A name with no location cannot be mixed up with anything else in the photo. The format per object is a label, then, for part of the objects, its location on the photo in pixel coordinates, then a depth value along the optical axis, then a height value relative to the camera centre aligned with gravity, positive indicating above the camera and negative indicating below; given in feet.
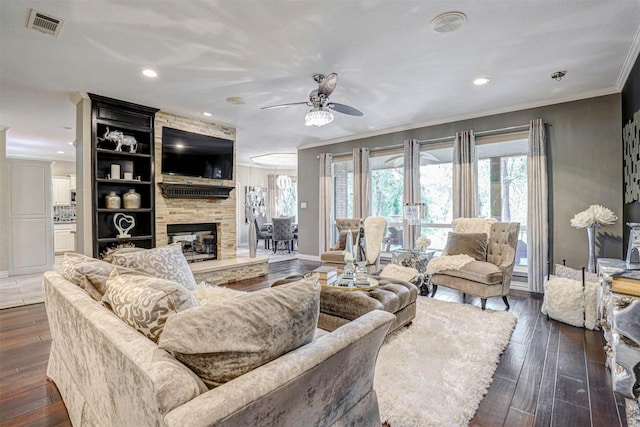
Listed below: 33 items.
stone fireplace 15.25 +0.35
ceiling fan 10.10 +3.95
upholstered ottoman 7.55 -2.35
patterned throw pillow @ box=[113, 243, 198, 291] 7.14 -1.21
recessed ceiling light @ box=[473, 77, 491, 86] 11.45 +5.03
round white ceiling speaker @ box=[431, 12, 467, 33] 7.67 +4.96
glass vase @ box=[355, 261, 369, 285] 8.76 -1.86
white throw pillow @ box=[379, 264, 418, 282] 12.77 -2.58
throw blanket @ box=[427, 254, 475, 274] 11.53 -1.98
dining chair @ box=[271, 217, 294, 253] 25.71 -1.47
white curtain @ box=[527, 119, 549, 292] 13.80 +0.22
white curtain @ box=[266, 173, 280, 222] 33.17 +1.84
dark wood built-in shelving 13.20 +2.29
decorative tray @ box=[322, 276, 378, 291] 8.20 -2.04
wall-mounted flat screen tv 15.51 +3.21
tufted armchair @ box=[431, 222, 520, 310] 10.73 -2.16
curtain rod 14.68 +4.04
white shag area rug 5.50 -3.59
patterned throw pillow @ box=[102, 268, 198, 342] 3.46 -1.08
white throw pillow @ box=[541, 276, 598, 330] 9.55 -2.98
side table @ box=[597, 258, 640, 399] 4.79 -2.17
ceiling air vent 7.58 +4.97
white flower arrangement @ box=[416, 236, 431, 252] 13.49 -1.39
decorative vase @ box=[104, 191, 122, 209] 13.79 +0.60
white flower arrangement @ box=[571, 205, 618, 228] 11.76 -0.29
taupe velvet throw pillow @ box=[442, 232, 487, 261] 12.28 -1.41
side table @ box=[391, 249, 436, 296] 13.34 -2.23
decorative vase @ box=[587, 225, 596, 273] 11.93 -1.48
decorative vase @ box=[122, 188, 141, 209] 14.28 +0.66
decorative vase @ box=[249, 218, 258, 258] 17.62 -1.57
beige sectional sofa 2.43 -1.60
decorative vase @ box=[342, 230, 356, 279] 9.12 -1.56
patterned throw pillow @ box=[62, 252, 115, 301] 4.86 -1.03
